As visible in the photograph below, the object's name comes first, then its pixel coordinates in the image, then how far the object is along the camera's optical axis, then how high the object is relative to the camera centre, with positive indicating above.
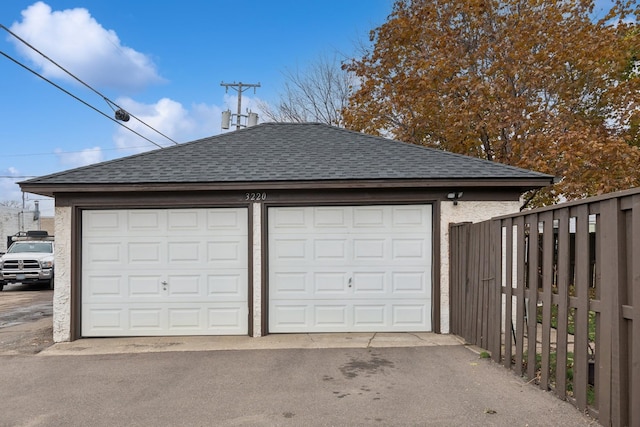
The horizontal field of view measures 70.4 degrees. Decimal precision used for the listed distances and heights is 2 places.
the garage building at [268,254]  7.57 -0.67
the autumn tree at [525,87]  10.69 +3.46
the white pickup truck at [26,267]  15.91 -1.87
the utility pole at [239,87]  27.04 +7.70
